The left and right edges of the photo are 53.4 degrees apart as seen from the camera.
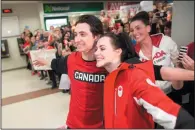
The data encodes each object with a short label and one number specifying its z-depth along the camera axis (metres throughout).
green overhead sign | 6.07
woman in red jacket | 0.67
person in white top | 1.42
